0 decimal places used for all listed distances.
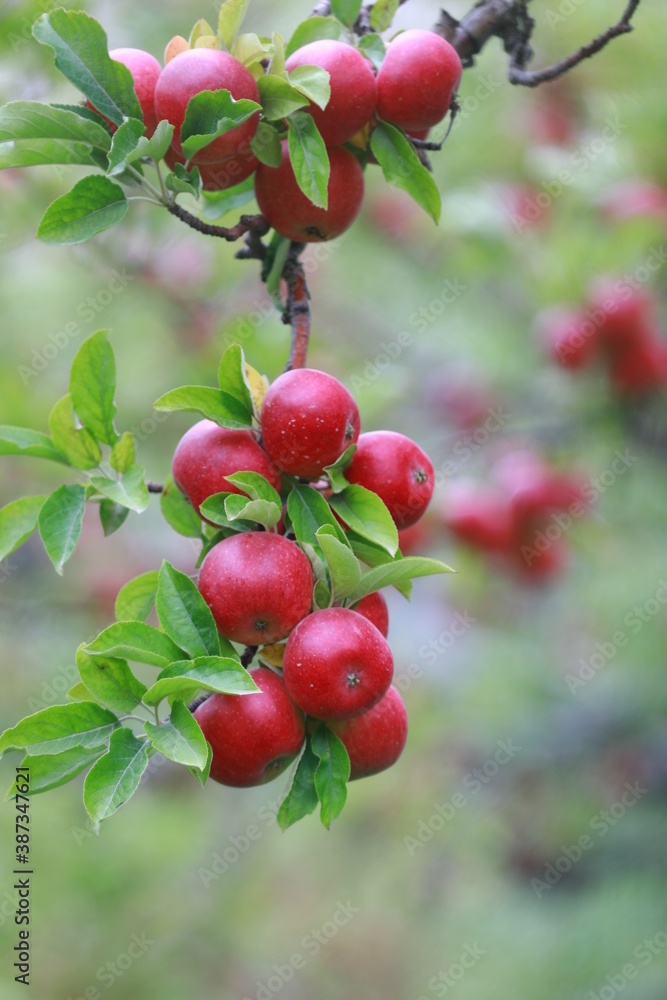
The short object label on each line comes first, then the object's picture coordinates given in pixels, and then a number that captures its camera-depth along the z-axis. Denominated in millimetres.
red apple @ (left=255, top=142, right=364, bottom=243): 2703
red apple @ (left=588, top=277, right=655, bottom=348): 4274
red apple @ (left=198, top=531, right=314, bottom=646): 2623
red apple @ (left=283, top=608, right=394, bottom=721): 2609
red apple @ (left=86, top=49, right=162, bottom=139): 2682
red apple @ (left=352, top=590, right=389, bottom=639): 2682
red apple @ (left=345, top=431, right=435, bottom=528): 2685
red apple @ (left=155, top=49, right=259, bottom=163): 2642
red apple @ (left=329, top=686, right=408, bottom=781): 2658
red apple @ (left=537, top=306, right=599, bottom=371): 4222
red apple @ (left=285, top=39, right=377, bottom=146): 2672
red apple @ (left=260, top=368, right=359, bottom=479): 2646
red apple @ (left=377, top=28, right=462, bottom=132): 2690
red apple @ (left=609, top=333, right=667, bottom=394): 4228
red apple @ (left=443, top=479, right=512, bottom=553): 4503
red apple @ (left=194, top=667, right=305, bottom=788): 2626
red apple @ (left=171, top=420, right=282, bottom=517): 2665
